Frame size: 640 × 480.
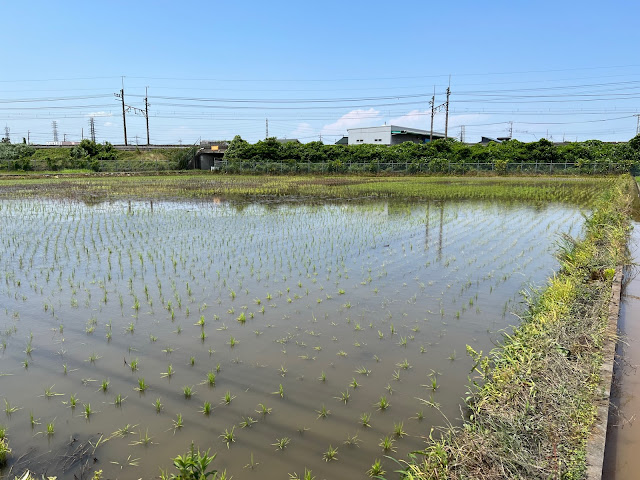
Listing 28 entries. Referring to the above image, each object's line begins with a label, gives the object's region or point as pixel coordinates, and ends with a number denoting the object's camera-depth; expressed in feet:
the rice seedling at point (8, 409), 10.44
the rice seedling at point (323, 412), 10.35
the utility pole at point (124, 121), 148.56
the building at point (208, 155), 137.69
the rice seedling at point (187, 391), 11.18
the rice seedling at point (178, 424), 9.88
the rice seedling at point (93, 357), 13.04
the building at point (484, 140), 211.20
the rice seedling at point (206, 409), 10.43
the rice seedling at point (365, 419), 10.02
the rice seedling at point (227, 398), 10.88
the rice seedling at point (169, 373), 12.14
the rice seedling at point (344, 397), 10.99
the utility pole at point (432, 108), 151.88
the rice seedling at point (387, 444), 9.23
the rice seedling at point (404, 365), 12.60
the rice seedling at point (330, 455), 8.96
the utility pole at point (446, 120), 143.68
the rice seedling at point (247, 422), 10.00
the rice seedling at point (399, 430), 9.66
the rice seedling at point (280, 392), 11.21
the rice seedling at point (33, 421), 9.95
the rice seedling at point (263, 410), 10.45
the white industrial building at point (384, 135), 184.85
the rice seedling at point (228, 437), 9.43
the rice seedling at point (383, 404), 10.66
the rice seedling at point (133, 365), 12.52
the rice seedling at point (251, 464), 8.74
